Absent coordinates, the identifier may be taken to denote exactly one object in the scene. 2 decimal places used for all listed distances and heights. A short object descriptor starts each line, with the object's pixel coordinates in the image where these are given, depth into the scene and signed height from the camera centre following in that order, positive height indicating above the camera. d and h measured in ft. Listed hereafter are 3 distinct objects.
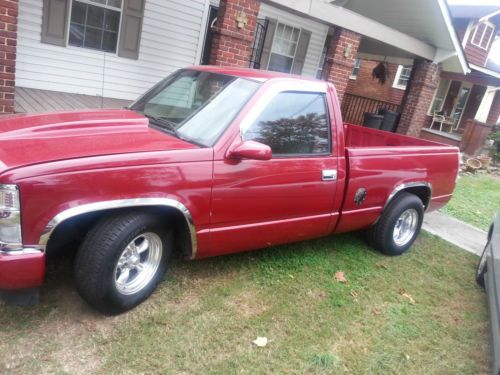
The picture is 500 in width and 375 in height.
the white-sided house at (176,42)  23.98 +0.48
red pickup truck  8.27 -2.82
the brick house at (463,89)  53.62 +1.70
